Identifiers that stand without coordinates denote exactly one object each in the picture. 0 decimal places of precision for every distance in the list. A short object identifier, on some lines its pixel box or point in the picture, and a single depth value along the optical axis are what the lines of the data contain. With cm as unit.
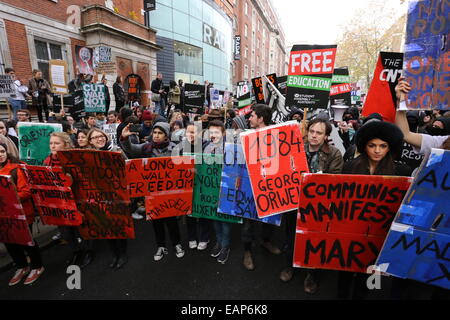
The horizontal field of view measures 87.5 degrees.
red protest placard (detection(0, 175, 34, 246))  245
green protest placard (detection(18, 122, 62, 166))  388
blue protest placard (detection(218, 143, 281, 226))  283
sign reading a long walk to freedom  288
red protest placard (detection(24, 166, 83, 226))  269
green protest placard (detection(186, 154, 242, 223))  311
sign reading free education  369
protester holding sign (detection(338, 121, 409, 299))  213
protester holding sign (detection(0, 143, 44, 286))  267
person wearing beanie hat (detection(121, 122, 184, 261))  326
